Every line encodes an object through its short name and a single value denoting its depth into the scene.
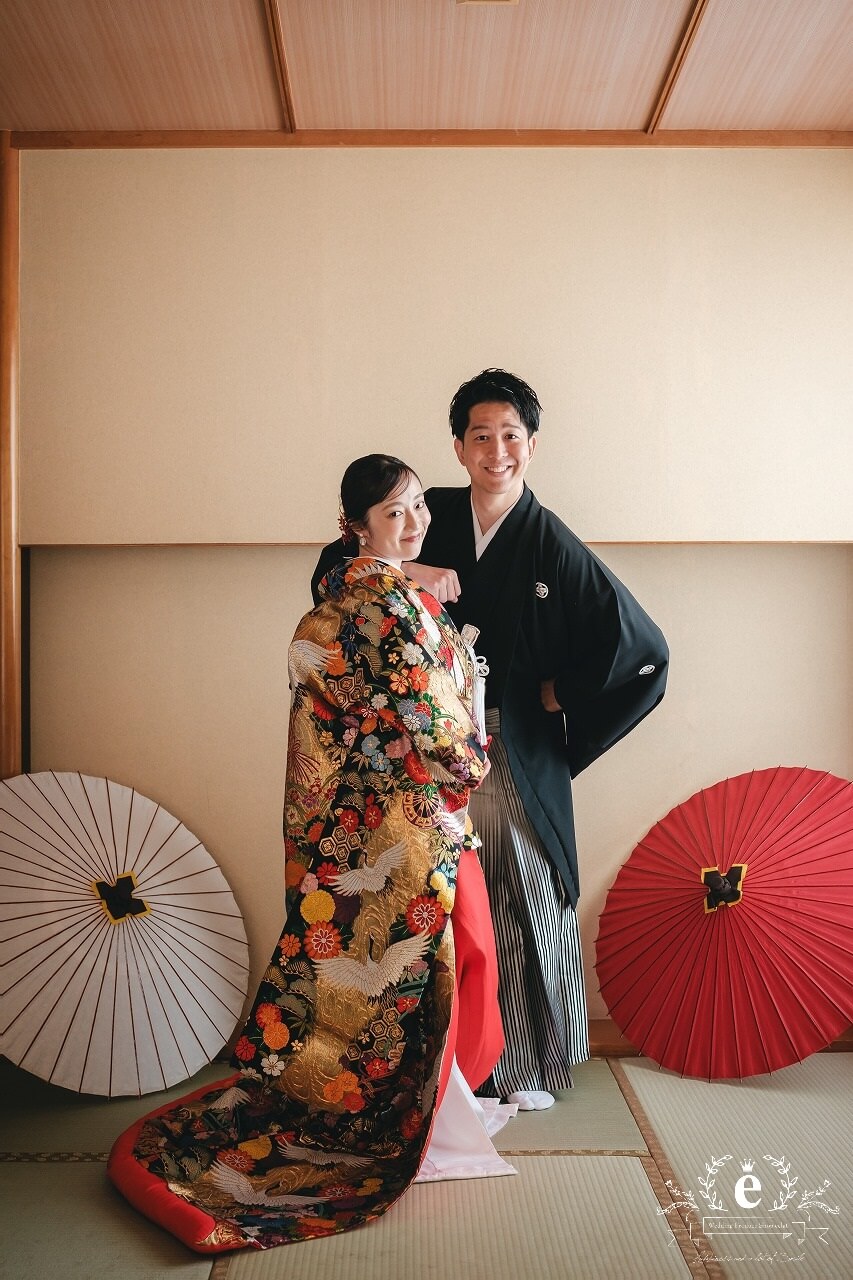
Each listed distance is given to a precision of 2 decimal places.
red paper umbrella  2.66
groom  2.87
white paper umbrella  2.78
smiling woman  2.27
